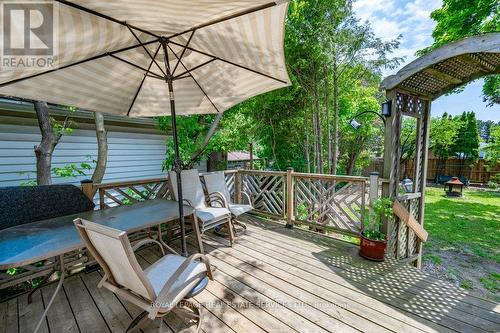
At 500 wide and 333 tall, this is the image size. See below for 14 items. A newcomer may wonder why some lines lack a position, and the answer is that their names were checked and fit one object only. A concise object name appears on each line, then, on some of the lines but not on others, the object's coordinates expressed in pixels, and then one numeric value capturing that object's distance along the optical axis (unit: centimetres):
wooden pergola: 298
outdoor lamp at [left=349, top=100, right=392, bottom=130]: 358
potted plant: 319
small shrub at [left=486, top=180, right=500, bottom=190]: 1351
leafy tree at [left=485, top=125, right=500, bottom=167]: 1077
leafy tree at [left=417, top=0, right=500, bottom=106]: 668
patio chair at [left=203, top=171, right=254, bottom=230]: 426
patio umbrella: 172
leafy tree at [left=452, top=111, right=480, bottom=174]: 1566
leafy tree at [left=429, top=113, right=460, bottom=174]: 1292
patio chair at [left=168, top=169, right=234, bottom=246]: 347
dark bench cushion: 256
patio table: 177
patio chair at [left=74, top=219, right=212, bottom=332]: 154
